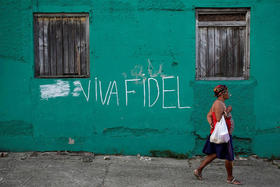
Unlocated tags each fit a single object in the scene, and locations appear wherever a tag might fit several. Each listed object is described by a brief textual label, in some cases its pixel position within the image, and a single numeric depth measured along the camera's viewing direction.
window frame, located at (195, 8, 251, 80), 6.04
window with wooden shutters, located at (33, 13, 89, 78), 6.11
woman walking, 4.57
